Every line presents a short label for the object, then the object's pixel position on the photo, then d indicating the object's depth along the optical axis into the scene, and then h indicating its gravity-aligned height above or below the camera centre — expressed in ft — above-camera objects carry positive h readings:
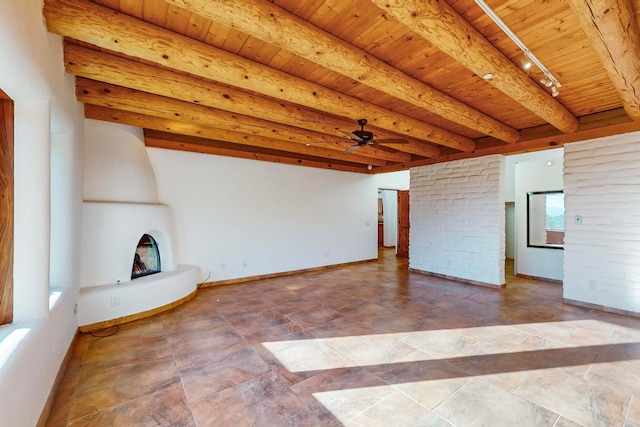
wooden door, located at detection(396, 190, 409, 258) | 27.77 -0.81
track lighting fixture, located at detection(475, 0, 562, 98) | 5.70 +4.29
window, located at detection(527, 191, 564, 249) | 17.65 -0.14
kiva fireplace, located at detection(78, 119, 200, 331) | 10.76 -0.91
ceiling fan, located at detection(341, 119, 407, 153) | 11.69 +3.44
